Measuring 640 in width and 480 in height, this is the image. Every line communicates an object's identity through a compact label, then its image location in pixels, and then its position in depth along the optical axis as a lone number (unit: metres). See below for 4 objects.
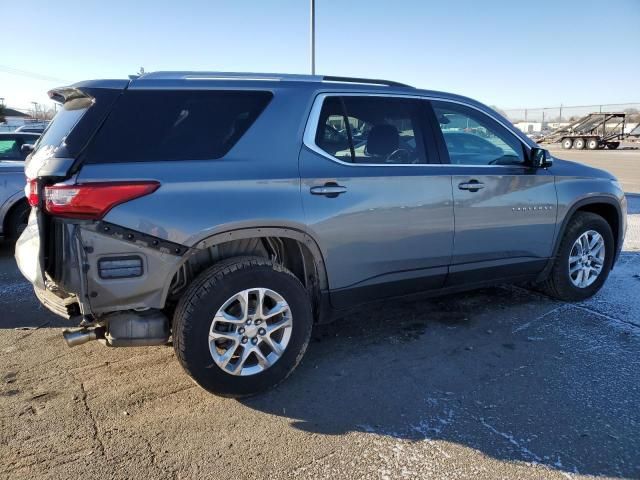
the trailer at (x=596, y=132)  36.62
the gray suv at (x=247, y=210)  2.75
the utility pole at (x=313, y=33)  14.83
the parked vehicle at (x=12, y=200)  6.52
